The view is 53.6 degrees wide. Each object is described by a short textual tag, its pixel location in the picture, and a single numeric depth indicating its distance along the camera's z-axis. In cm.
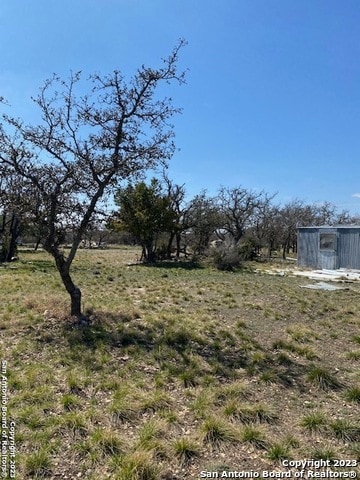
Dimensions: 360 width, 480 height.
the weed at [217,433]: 301
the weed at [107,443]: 281
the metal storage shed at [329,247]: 1675
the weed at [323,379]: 417
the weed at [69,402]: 349
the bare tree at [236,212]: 2694
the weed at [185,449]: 279
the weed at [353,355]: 511
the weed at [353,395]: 383
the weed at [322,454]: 282
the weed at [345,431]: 309
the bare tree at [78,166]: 628
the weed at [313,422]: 324
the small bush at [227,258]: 1820
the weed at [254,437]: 297
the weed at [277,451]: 282
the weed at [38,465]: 257
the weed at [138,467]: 252
